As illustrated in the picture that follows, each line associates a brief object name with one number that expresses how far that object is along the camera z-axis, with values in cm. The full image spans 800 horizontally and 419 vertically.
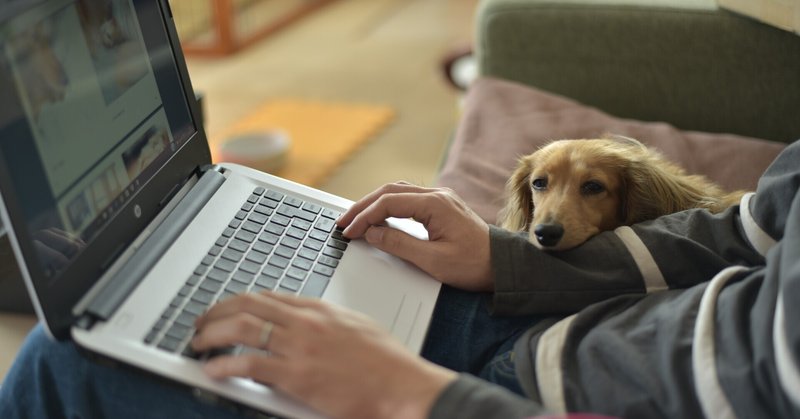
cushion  131
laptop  68
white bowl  237
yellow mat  256
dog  114
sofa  136
